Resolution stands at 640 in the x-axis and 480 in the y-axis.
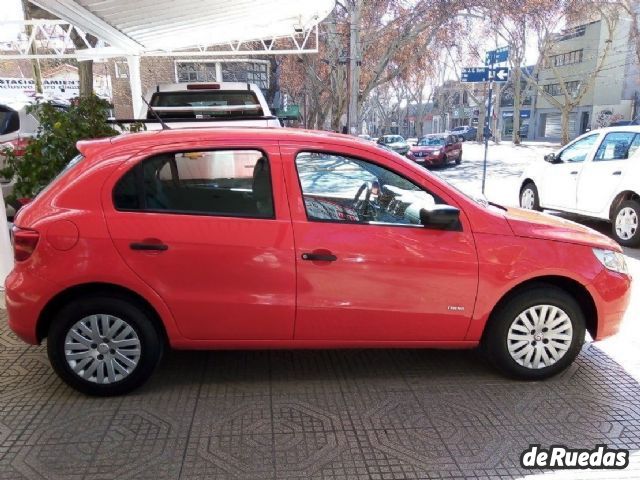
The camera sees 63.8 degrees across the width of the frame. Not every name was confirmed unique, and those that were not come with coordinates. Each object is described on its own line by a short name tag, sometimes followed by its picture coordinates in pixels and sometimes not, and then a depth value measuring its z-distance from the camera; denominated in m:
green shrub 4.84
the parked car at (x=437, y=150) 22.77
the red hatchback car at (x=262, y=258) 3.24
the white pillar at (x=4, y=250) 5.04
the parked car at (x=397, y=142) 25.18
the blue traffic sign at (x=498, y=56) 9.99
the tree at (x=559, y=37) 23.12
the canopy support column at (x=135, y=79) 12.30
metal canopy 7.42
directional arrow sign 10.04
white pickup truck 6.13
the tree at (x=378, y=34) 18.09
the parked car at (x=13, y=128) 7.62
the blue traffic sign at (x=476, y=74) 10.53
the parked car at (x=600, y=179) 7.48
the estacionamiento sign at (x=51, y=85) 28.53
